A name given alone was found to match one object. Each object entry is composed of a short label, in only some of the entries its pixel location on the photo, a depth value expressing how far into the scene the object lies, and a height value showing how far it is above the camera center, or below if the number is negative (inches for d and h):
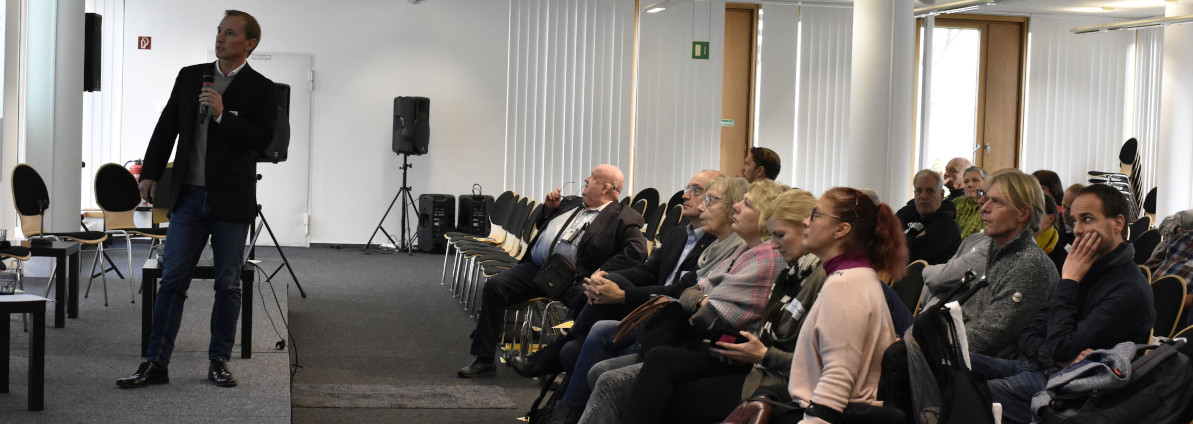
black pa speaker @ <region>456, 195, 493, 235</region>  492.4 -23.9
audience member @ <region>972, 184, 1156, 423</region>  127.3 -15.5
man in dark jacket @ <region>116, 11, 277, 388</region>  172.4 -1.7
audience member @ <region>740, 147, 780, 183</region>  258.1 +1.4
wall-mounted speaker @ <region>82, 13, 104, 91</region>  367.6 +32.8
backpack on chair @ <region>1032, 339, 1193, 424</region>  111.3 -21.0
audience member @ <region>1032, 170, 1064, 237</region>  227.9 -0.8
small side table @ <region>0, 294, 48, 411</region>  157.1 -28.0
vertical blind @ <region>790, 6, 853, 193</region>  522.6 +36.4
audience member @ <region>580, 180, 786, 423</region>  139.7 -17.8
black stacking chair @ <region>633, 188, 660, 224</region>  352.1 -10.7
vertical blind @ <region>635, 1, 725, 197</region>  504.1 +33.2
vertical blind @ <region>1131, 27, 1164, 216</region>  555.5 +53.1
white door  491.8 -8.1
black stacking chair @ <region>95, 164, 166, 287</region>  344.5 -14.6
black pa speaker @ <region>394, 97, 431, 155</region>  478.9 +14.7
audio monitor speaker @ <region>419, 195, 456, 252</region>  487.2 -26.9
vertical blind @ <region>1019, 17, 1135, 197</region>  545.3 +41.0
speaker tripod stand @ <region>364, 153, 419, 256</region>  486.9 -27.1
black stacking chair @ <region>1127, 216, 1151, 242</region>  262.7 -10.7
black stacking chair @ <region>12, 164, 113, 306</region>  293.6 -13.1
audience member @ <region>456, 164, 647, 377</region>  219.3 -17.2
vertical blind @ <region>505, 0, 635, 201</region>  498.0 +34.8
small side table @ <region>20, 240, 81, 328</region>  236.8 -28.8
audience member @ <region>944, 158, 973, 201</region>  334.3 +1.2
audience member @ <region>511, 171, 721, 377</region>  178.9 -20.5
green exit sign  505.7 +55.0
